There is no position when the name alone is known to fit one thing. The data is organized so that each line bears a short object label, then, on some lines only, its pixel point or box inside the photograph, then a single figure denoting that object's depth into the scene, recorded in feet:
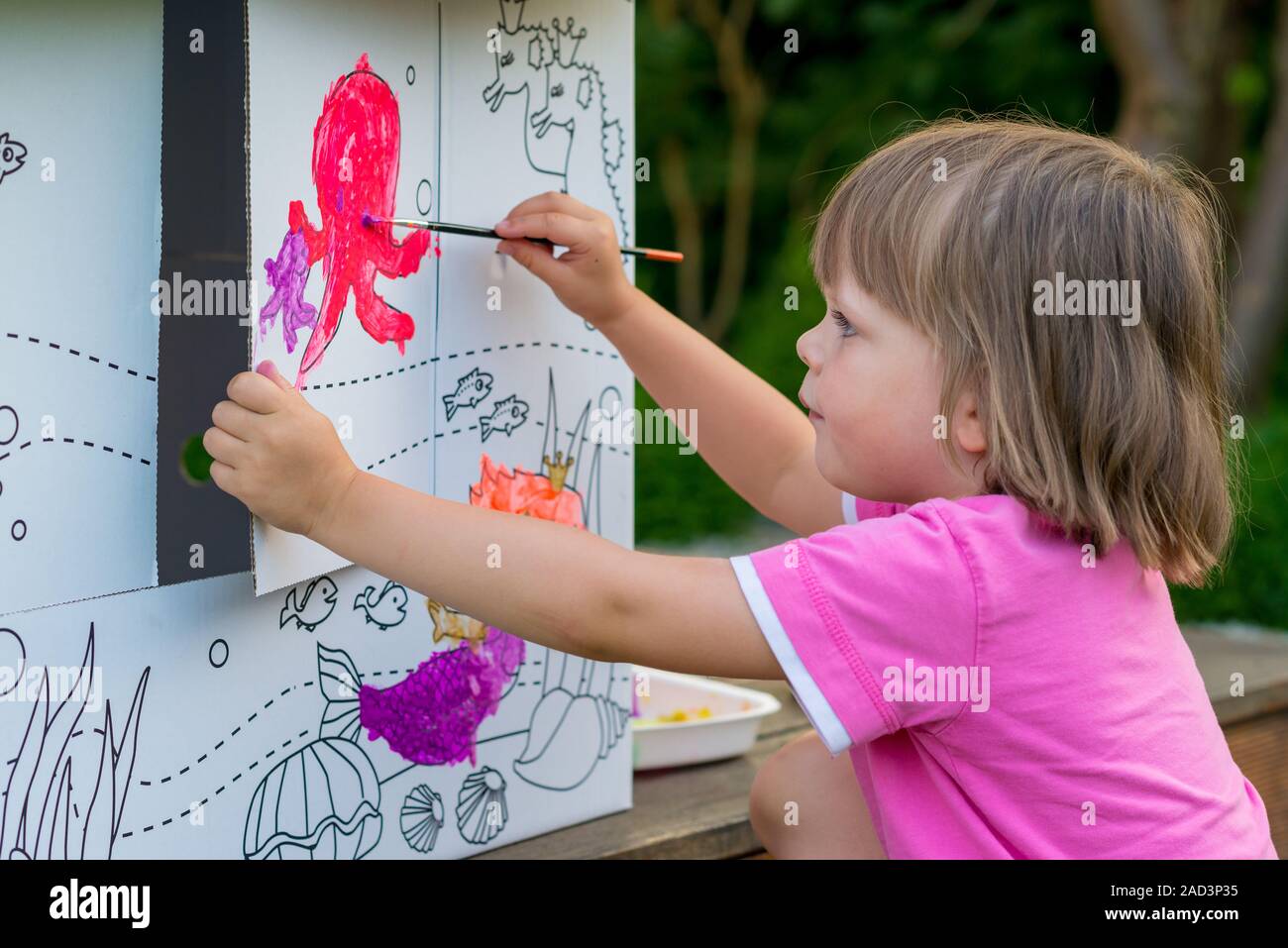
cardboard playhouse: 3.07
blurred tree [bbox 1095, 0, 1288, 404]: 12.84
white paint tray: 5.17
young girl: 3.20
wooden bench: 4.40
